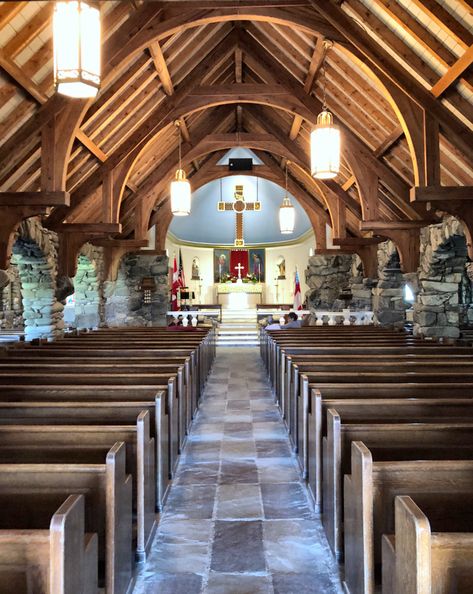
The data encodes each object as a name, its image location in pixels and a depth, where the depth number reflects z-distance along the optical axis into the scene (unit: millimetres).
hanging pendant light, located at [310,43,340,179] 5344
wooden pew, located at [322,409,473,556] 2154
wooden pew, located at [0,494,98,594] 1279
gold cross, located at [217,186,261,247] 13766
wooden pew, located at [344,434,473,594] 1719
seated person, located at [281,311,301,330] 9242
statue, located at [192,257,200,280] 19438
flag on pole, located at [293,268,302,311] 13828
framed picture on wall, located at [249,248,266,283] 20281
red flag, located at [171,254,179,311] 14359
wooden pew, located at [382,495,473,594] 1263
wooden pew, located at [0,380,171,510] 2734
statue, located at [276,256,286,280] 19184
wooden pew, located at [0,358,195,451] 4086
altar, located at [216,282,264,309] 19750
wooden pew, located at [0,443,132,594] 1704
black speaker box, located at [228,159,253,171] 12953
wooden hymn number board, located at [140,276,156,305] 13087
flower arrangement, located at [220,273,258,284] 19656
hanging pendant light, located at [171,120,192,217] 7375
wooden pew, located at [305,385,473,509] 2791
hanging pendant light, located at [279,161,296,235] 9922
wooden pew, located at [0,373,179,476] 3297
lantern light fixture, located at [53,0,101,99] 3387
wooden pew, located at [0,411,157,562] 2162
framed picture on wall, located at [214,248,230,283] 20297
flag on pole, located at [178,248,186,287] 14750
